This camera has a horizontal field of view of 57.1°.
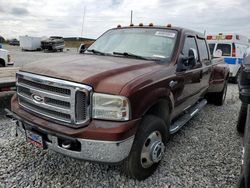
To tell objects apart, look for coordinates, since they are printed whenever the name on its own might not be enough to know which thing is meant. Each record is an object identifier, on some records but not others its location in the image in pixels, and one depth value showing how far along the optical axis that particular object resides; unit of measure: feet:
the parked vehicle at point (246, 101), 6.39
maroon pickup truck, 7.38
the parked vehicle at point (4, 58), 26.19
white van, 35.32
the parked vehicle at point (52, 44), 102.26
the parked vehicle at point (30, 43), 107.96
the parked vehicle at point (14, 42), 167.02
